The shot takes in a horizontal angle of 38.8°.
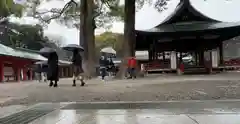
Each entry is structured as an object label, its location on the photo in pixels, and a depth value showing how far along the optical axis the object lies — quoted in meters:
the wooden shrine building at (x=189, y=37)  29.80
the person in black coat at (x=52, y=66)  16.45
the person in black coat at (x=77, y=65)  16.58
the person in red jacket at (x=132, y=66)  25.07
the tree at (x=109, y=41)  66.12
